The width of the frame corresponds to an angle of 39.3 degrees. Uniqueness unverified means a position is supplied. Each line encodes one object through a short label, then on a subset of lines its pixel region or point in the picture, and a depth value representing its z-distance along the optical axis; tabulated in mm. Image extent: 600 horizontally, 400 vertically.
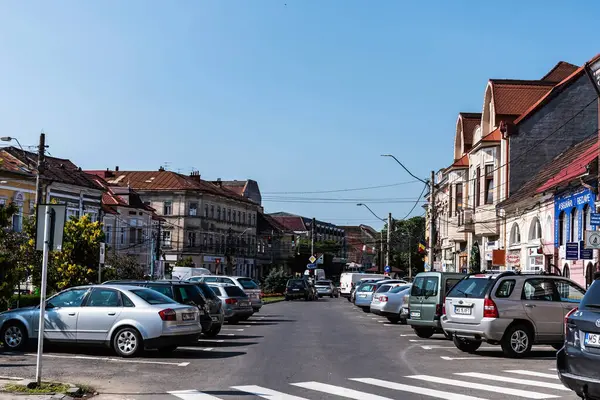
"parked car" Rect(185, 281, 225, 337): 22094
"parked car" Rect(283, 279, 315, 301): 65375
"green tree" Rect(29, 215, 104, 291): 36719
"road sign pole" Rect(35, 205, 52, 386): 11805
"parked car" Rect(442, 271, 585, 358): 17656
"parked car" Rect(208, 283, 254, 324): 28812
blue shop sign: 30516
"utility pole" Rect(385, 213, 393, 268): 74762
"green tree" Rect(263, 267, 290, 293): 80875
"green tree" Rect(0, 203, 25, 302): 18797
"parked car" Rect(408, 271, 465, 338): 23031
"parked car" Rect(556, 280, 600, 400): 9414
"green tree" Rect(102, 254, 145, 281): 45953
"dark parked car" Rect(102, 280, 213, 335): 20703
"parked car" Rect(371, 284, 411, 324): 31078
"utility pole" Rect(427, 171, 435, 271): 40719
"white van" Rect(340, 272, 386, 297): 65838
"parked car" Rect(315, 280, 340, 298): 79812
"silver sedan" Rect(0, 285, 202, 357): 16547
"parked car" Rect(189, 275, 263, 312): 34031
